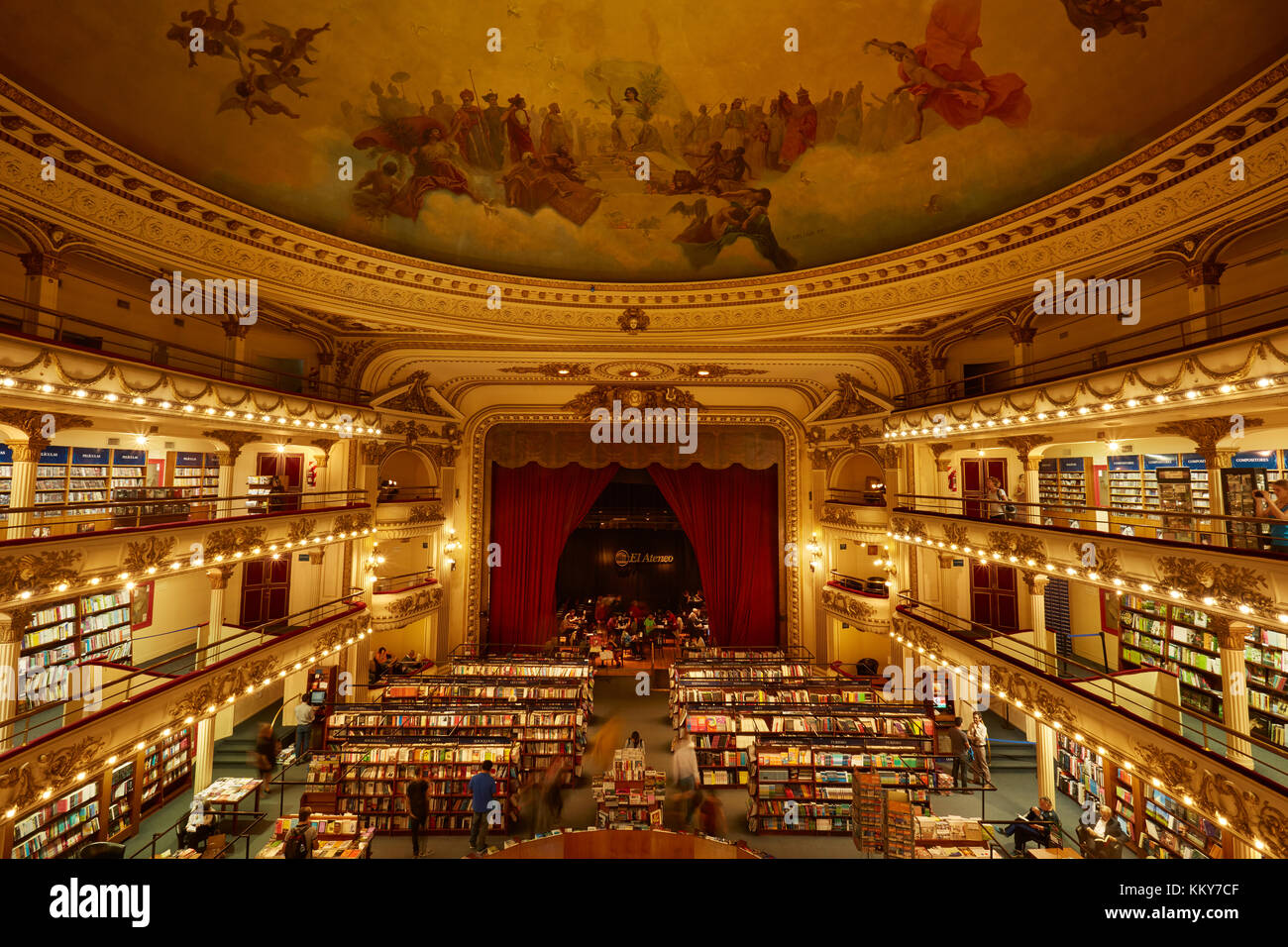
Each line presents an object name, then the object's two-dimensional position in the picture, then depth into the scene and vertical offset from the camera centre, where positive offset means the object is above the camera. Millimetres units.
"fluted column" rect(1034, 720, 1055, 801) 9203 -4348
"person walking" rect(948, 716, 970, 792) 9375 -4279
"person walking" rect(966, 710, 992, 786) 9305 -4255
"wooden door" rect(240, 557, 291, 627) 13383 -2112
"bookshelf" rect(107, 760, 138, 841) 8266 -4449
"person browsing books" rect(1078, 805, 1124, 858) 7030 -4372
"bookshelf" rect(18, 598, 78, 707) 8266 -2288
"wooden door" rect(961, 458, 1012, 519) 13203 +397
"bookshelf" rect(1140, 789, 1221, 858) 6922 -4413
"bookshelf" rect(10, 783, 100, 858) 7109 -4211
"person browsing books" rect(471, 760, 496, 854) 7777 -4087
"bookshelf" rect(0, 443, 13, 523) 8680 +496
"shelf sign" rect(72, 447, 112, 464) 9995 +848
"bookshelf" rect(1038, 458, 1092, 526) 12242 +158
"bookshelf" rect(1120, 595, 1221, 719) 8875 -2643
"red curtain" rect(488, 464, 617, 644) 16469 -1094
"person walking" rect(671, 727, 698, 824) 8273 -4253
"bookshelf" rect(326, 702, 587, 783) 9516 -3862
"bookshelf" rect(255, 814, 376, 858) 7070 -4342
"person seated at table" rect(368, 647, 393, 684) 13188 -3895
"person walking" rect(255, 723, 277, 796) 9359 -4194
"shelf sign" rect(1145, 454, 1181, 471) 10656 +524
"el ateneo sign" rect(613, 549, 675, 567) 19531 -2148
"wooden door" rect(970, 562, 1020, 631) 13188 -2500
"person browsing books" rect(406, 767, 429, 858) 7812 -4200
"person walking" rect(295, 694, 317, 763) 10258 -4066
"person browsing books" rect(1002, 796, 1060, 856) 7527 -4551
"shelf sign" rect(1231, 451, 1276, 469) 8844 +435
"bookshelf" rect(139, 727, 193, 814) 9023 -4374
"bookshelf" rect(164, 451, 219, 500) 11766 +615
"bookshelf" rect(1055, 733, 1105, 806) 8812 -4533
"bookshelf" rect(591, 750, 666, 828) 8188 -4346
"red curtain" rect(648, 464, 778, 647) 16500 -1322
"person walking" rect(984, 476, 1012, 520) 10719 -112
